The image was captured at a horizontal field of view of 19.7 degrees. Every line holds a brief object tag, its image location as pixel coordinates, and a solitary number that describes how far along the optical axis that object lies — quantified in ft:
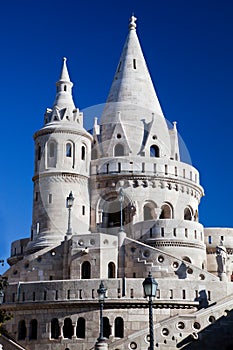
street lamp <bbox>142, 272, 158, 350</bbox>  51.67
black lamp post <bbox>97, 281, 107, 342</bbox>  73.72
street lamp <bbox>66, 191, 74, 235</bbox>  113.91
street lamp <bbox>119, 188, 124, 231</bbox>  119.65
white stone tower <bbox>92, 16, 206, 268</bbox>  119.75
